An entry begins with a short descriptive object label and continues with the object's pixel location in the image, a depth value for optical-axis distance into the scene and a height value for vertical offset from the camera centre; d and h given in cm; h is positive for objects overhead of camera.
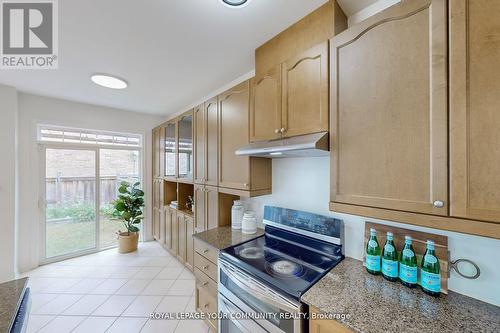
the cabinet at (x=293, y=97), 125 +49
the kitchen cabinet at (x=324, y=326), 88 -73
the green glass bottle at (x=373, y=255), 121 -55
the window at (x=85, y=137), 309 +53
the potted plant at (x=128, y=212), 342 -80
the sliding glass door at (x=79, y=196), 312 -48
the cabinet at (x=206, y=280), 171 -104
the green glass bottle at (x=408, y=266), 107 -55
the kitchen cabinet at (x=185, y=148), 268 +27
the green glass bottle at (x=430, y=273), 100 -55
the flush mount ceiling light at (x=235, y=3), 125 +104
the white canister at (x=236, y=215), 217 -53
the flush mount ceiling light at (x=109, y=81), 229 +104
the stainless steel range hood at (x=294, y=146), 116 +14
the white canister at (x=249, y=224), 202 -58
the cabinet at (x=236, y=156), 182 +14
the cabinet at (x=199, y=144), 236 +28
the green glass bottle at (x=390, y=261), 114 -55
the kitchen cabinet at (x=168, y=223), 325 -95
